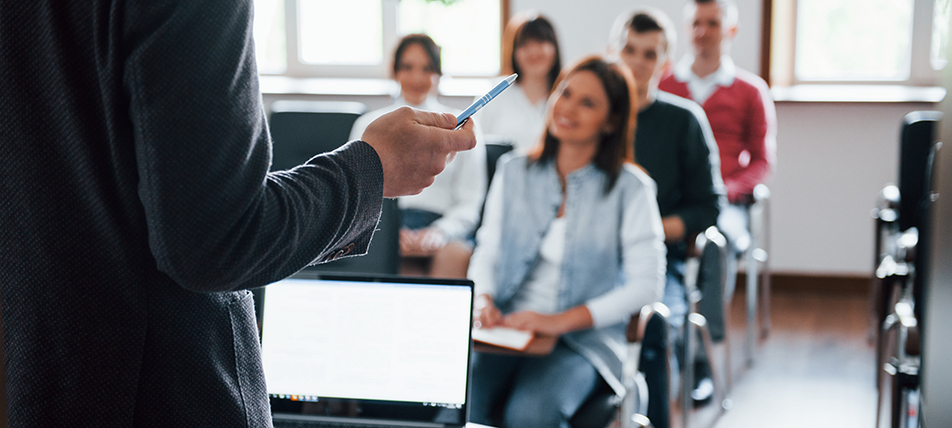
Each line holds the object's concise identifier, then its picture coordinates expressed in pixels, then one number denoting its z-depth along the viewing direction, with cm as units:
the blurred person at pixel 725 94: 398
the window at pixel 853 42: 479
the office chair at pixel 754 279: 374
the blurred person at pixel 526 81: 386
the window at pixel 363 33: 552
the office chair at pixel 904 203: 301
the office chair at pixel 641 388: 207
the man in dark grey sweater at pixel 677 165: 297
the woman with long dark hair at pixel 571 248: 216
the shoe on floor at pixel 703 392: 338
